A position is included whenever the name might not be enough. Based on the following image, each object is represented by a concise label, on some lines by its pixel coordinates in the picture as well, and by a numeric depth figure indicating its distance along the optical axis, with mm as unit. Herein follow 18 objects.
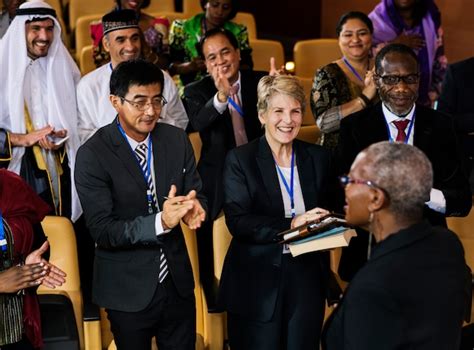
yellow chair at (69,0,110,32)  7227
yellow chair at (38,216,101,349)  3771
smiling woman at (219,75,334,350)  3559
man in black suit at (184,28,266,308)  4391
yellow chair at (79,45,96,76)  5922
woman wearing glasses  2398
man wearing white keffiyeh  4426
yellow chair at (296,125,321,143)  4816
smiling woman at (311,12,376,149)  4316
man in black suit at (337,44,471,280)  3701
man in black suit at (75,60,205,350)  3332
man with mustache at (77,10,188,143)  4484
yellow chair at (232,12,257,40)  7137
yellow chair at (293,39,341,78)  6375
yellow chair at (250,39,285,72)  6395
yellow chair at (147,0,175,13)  7668
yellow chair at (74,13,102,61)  6602
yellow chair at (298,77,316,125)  5625
